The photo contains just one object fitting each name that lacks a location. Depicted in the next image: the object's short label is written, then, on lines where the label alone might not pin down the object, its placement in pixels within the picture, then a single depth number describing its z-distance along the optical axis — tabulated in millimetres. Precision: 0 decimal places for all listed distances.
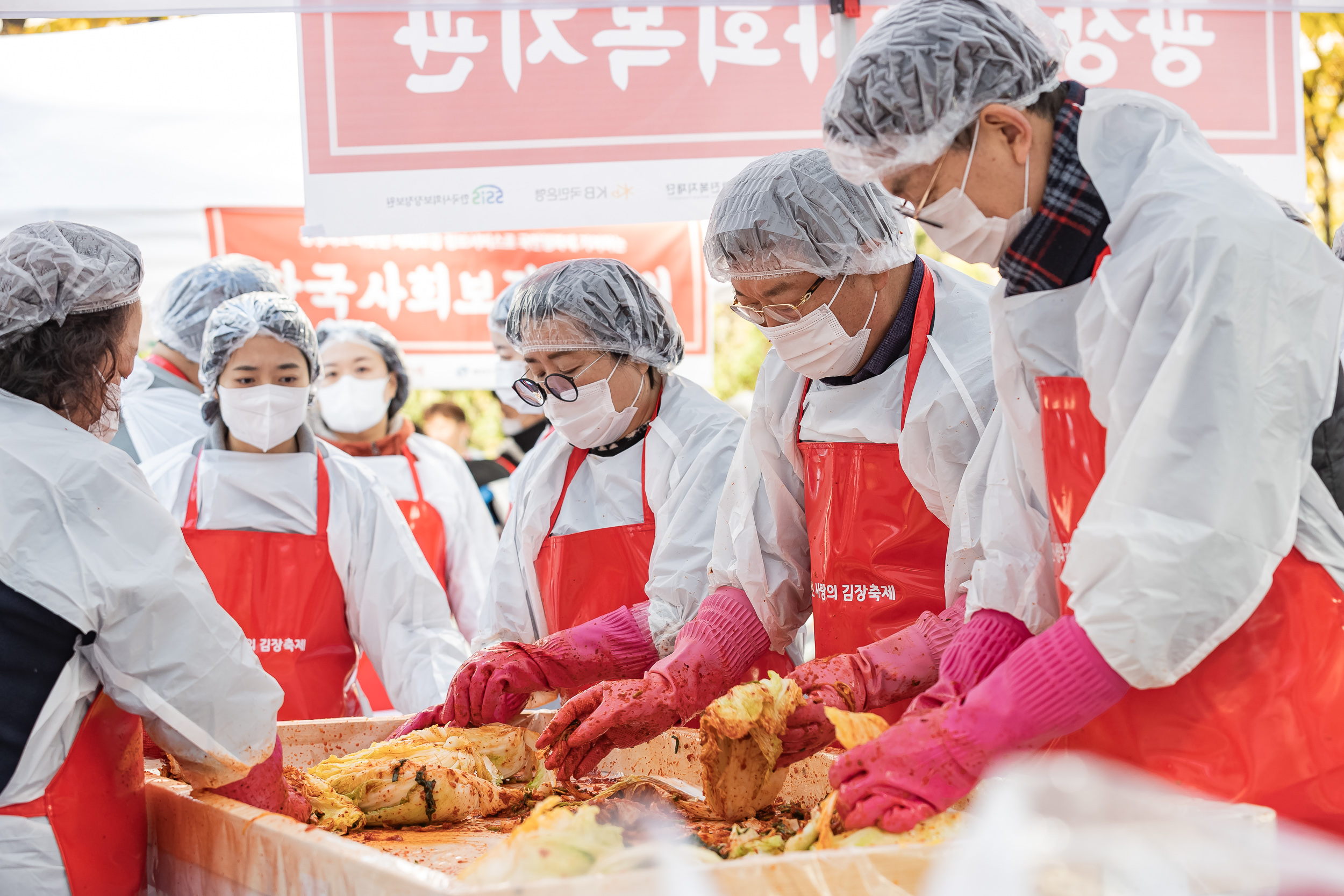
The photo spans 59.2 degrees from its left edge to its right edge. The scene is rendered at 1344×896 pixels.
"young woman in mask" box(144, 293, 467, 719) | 3664
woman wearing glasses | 2875
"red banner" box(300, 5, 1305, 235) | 3566
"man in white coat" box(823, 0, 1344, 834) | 1530
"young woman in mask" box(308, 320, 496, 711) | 5004
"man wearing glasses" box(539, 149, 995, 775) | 2406
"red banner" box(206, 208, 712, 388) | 6203
